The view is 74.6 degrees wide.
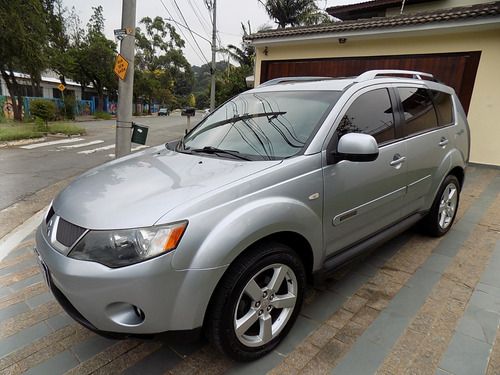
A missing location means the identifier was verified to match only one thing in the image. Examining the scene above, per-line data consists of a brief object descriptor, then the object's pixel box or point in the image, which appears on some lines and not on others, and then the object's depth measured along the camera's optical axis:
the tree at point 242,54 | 24.00
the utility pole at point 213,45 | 18.65
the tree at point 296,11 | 20.48
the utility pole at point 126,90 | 4.71
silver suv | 1.59
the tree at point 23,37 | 16.33
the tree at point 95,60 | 31.30
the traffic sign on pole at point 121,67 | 4.76
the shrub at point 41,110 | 17.11
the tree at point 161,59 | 49.79
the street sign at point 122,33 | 4.73
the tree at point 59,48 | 22.41
